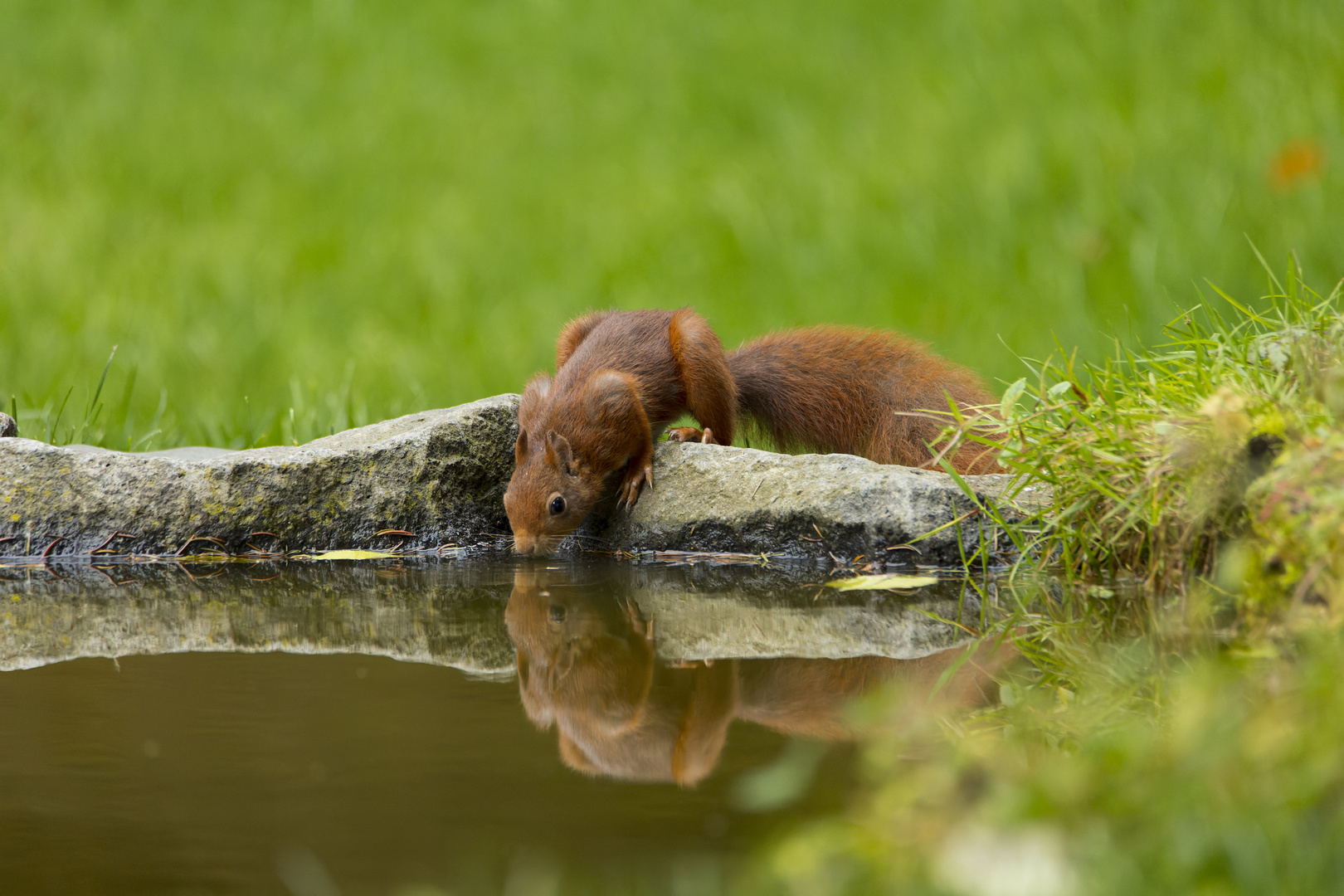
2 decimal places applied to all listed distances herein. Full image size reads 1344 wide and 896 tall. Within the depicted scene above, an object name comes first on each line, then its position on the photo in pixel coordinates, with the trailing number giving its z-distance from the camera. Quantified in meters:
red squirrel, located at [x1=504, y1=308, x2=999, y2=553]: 7.55
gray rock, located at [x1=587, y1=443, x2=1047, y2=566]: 6.68
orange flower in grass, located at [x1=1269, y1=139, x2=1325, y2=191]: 12.68
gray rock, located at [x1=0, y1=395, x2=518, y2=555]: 7.20
